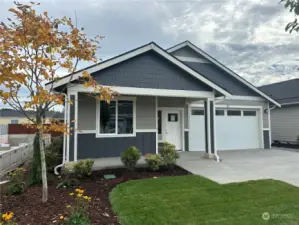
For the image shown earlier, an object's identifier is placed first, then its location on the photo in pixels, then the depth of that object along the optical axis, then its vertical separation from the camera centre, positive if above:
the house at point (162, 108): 7.89 +0.83
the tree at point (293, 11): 2.15 +1.17
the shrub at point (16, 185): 4.94 -1.43
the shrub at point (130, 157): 6.89 -1.03
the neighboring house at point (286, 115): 14.63 +0.67
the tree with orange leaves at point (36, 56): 3.90 +1.41
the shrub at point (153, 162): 7.10 -1.23
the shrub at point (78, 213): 3.30 -1.49
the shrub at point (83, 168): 6.29 -1.26
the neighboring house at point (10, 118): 34.61 +1.32
